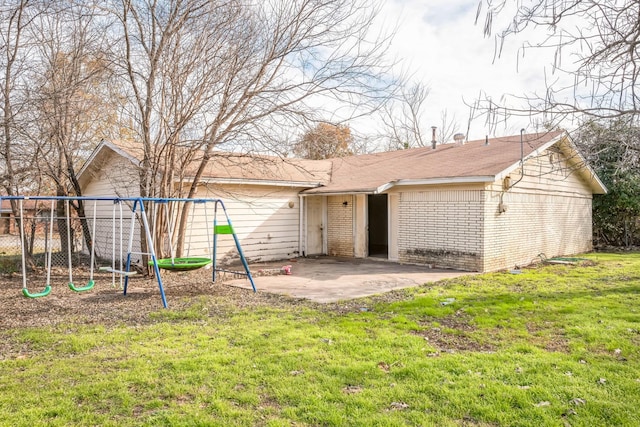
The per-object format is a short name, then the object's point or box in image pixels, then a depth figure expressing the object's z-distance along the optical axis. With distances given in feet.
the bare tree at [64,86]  31.12
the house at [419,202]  36.19
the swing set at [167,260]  22.53
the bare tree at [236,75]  30.66
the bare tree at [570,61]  12.19
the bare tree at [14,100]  30.19
